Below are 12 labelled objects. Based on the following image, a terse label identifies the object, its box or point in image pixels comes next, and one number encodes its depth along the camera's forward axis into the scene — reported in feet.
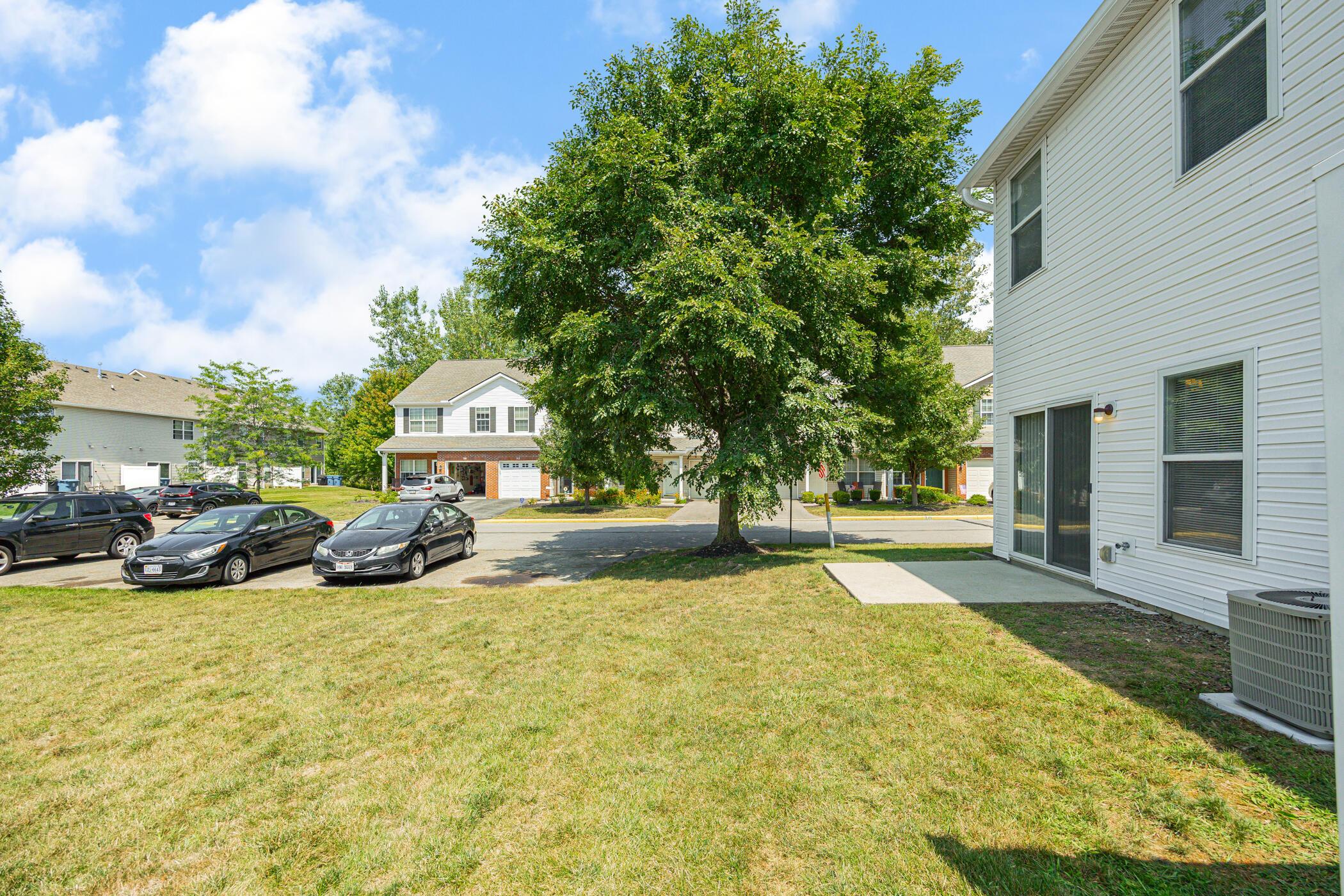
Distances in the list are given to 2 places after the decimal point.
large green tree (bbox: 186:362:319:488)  103.65
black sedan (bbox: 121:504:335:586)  33.83
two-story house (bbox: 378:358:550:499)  110.93
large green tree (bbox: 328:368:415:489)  138.62
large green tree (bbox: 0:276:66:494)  61.67
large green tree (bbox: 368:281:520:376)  178.81
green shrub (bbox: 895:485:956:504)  97.35
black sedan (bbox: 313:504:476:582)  35.06
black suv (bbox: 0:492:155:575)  40.60
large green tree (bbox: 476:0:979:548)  31.55
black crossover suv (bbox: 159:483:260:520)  83.56
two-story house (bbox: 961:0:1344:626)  16.62
